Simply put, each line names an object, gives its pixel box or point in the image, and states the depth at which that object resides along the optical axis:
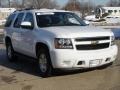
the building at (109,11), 51.38
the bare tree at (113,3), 70.48
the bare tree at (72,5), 48.75
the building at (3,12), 41.98
